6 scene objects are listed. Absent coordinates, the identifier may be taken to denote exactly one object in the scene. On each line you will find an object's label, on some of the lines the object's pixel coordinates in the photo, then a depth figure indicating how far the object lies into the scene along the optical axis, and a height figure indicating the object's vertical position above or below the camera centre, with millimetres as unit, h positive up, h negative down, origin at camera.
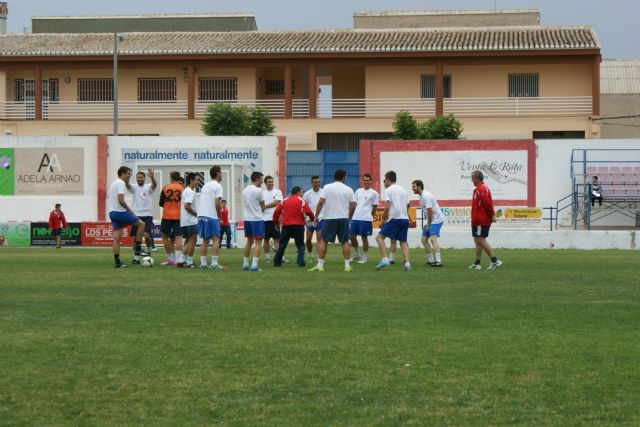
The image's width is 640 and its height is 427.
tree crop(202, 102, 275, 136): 47688 +3573
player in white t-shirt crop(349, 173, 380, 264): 23453 -190
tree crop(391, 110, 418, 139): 47406 +3278
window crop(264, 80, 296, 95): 55375 +5758
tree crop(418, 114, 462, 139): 46562 +3142
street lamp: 47000 +4478
